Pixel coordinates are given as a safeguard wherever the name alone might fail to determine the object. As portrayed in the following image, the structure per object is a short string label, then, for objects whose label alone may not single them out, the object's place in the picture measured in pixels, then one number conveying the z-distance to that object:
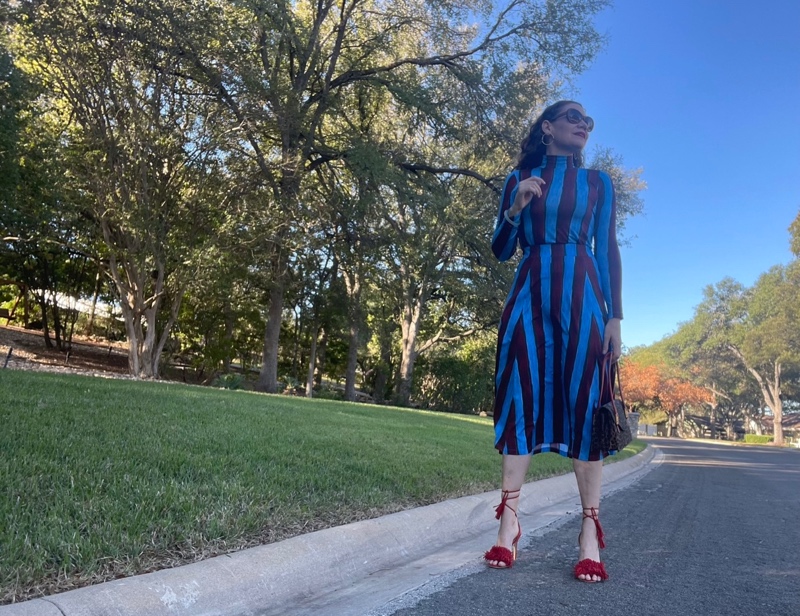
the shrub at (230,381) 18.72
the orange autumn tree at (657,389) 49.50
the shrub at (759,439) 47.01
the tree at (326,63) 12.55
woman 2.78
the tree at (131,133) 12.24
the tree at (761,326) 37.34
